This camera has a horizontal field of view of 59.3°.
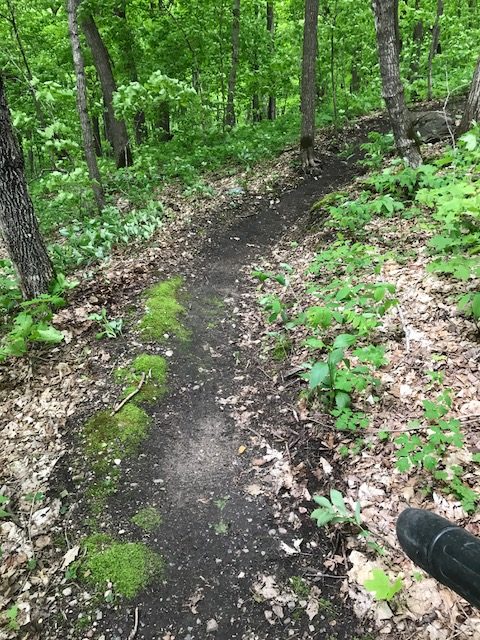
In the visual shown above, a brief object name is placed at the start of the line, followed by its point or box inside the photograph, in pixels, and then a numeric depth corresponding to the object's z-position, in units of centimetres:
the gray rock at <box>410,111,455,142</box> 934
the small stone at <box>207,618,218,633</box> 279
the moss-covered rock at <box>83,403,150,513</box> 369
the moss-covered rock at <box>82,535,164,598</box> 304
